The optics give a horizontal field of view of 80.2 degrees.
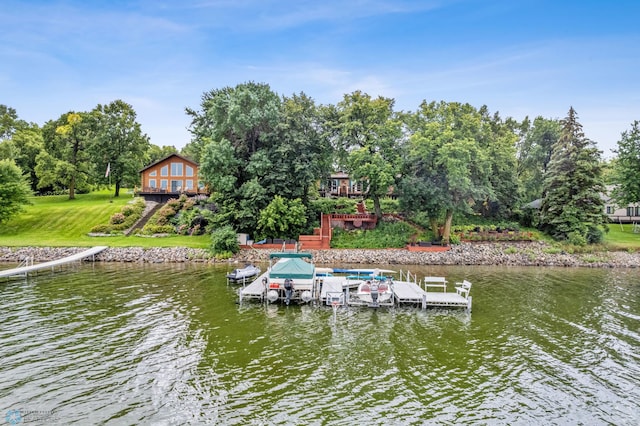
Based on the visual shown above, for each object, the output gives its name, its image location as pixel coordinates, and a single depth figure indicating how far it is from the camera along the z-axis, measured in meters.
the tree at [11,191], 43.22
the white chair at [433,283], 26.18
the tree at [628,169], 47.78
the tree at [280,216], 37.69
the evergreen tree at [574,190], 39.69
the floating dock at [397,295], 21.33
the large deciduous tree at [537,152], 53.50
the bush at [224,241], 36.47
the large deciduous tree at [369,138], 38.94
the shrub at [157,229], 43.25
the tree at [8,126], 72.31
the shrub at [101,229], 43.43
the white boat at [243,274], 26.72
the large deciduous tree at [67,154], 55.84
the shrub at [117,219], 45.00
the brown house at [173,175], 54.00
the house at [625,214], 57.00
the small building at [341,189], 60.09
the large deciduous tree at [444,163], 37.16
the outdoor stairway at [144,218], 44.03
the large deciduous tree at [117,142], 56.12
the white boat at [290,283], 22.14
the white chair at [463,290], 22.40
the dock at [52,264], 27.59
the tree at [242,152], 38.50
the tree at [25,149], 57.34
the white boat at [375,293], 21.47
